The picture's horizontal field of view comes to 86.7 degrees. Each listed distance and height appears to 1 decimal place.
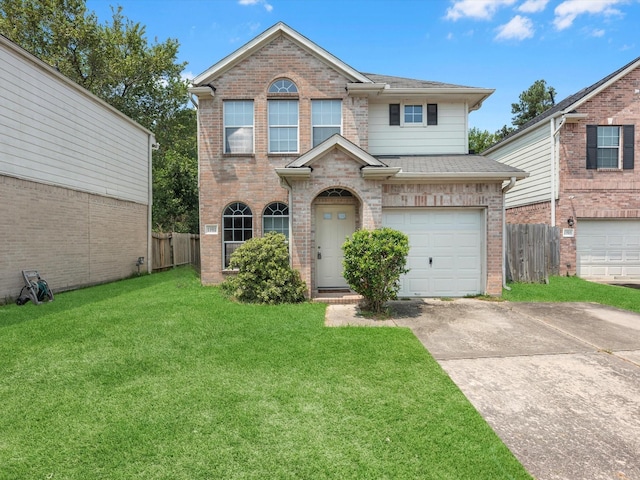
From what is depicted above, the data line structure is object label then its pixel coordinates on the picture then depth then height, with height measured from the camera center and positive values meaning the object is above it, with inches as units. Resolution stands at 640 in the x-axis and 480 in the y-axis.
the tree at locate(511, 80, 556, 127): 1280.8 +518.4
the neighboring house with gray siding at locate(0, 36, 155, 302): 343.3 +69.6
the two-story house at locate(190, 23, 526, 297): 423.8 +142.6
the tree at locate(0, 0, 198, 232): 800.3 +443.5
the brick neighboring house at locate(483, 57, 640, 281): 486.6 +78.8
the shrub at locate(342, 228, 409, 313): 280.8 -22.5
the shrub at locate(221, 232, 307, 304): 333.8 -39.3
